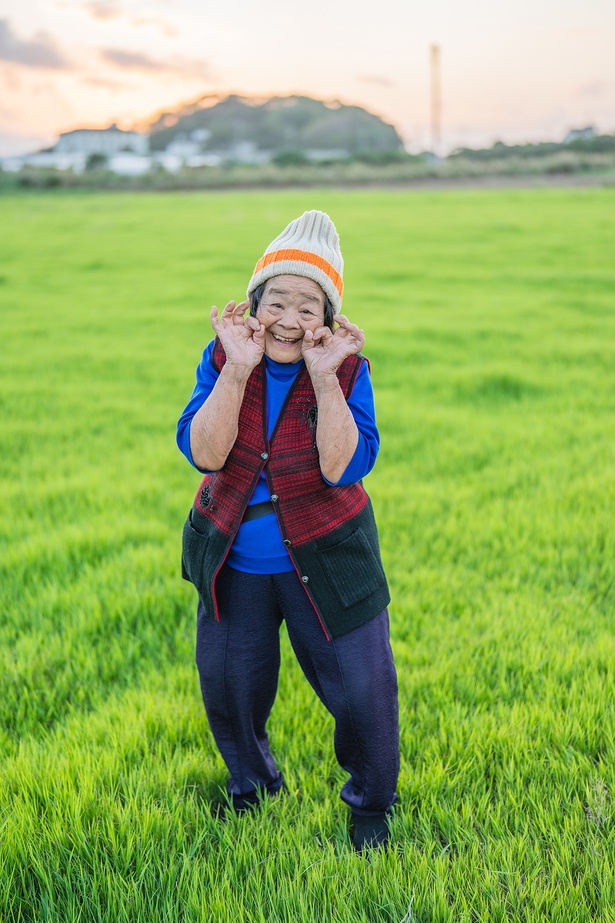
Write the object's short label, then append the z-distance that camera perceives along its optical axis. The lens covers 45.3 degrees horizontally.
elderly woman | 1.87
